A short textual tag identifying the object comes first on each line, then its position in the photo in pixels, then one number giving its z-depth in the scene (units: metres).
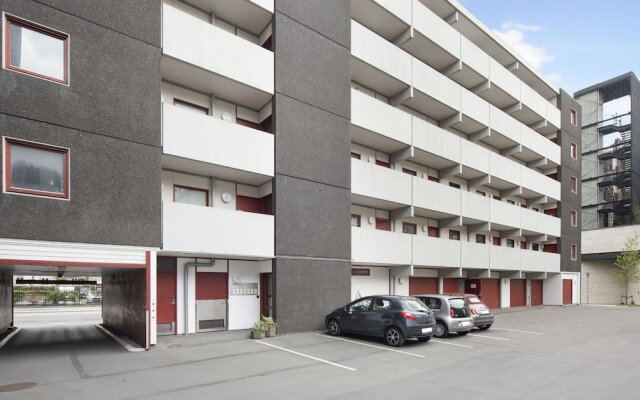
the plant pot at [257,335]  14.03
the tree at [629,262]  36.56
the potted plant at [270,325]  14.32
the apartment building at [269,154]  11.22
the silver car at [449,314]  15.22
